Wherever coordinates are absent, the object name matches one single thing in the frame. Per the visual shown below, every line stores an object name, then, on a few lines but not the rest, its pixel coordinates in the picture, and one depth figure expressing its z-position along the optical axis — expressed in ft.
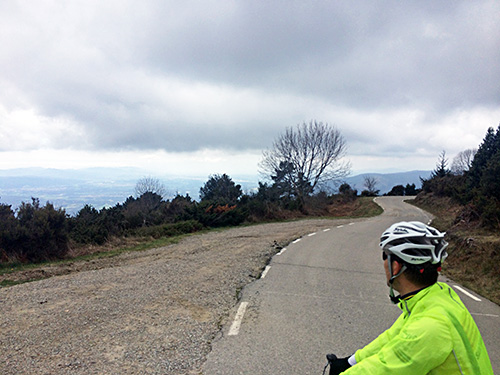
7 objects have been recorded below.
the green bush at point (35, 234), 35.99
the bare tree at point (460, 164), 211.37
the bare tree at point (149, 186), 156.56
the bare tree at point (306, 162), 129.29
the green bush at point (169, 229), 53.88
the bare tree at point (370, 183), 250.33
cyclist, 5.51
